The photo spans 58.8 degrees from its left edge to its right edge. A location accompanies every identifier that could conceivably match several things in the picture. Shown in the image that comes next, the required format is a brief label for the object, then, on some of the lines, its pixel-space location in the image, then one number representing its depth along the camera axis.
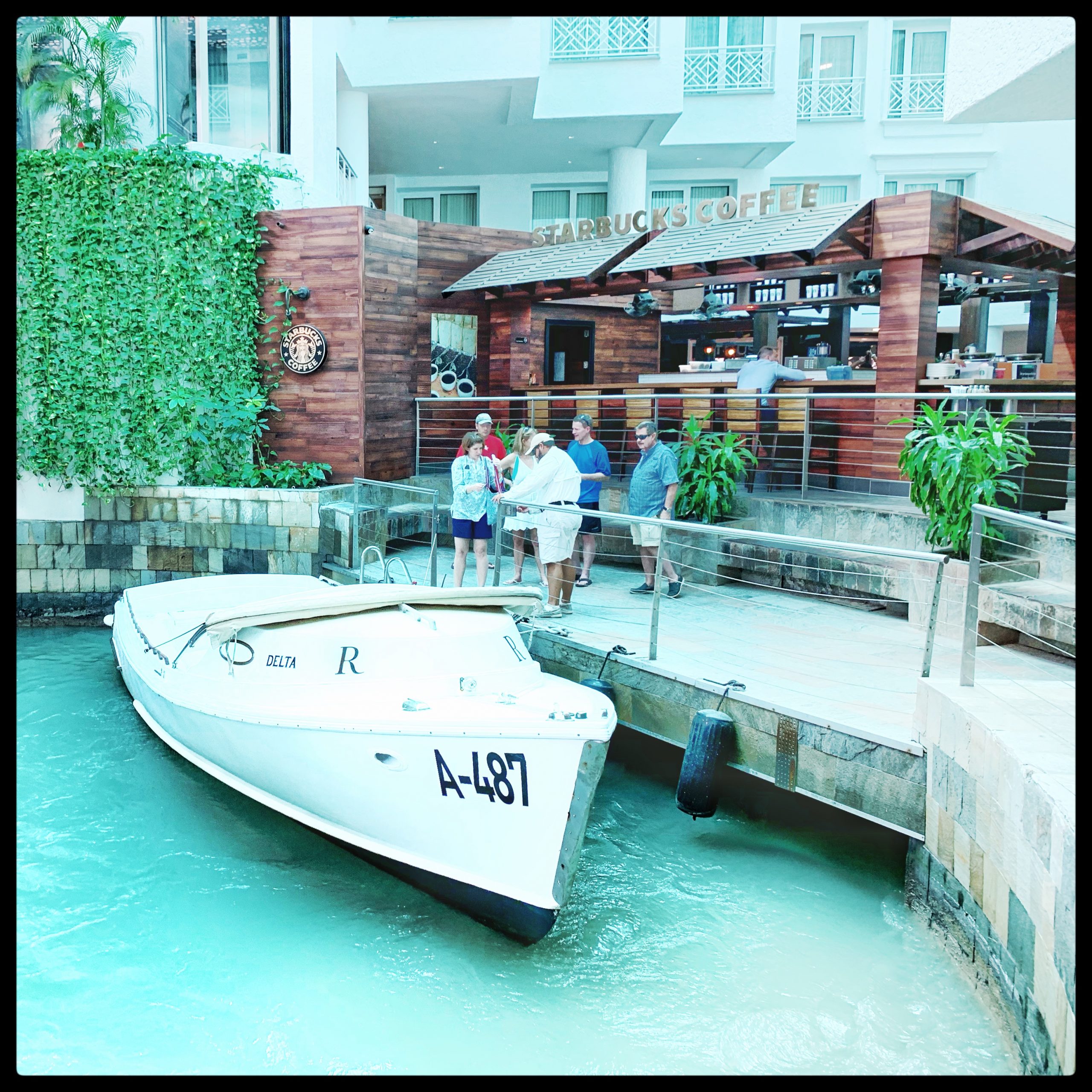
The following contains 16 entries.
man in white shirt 8.16
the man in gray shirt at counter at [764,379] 11.51
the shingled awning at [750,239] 10.77
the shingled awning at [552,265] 14.02
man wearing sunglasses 8.72
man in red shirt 9.11
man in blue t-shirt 9.52
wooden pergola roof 10.12
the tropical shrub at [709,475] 10.30
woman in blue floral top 8.72
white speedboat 5.10
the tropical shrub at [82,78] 13.24
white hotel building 14.82
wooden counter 11.45
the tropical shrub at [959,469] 7.75
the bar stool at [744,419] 11.54
